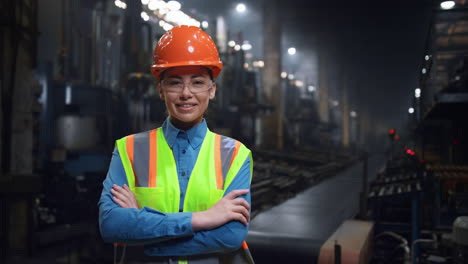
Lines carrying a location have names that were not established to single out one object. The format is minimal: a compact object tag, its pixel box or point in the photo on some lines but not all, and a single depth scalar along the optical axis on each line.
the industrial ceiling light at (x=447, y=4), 8.00
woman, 1.75
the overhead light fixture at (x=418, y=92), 5.83
